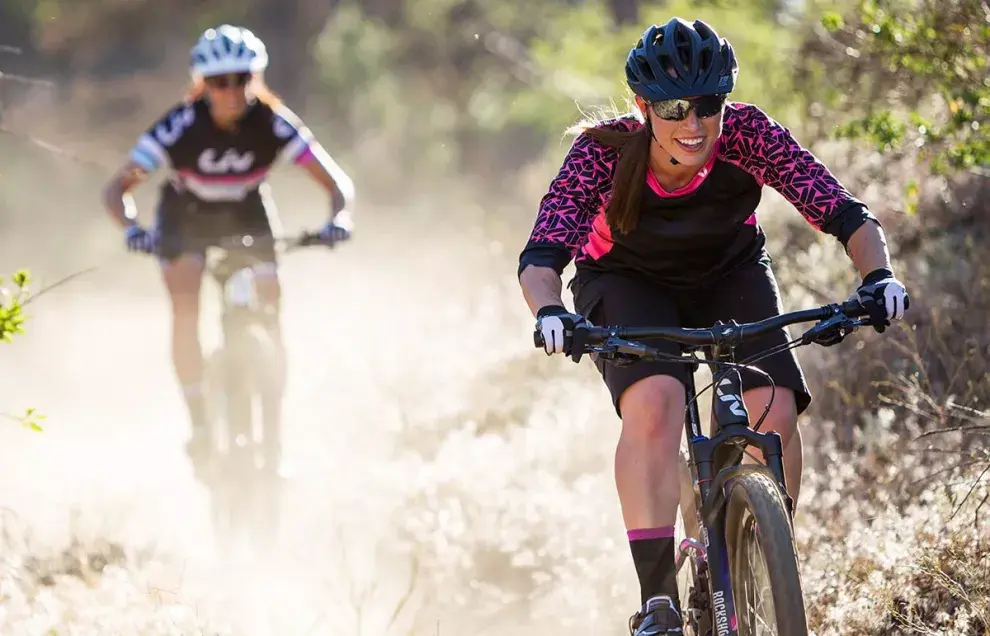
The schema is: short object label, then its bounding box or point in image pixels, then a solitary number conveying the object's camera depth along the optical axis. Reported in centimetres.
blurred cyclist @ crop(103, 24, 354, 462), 1574
